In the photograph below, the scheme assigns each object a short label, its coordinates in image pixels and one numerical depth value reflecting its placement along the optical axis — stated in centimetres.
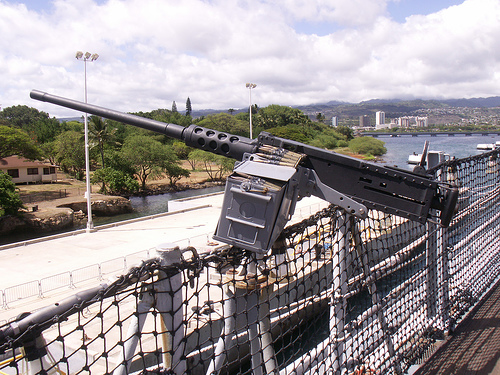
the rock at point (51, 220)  2848
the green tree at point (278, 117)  7465
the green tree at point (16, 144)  3419
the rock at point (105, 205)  3331
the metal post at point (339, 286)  247
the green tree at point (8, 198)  2681
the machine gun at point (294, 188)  228
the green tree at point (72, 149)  4459
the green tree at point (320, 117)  9661
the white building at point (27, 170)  3879
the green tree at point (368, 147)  7407
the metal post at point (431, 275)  341
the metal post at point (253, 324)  207
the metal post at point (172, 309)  163
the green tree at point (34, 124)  5453
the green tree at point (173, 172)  4324
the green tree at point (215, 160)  4491
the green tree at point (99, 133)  4066
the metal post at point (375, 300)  260
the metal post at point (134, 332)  167
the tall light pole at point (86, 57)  2264
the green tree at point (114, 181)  3894
